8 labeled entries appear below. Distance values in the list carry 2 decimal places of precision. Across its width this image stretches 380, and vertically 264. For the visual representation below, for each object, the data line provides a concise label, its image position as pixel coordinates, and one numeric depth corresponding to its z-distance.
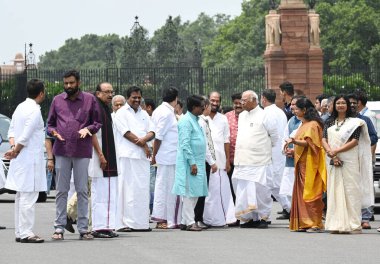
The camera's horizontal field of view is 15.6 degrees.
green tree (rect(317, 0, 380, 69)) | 83.19
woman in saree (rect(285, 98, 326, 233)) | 18.12
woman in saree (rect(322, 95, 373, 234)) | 17.75
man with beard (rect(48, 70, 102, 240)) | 16.30
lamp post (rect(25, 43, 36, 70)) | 49.69
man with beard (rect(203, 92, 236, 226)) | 19.27
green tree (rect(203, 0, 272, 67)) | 95.44
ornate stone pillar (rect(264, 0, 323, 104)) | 44.38
